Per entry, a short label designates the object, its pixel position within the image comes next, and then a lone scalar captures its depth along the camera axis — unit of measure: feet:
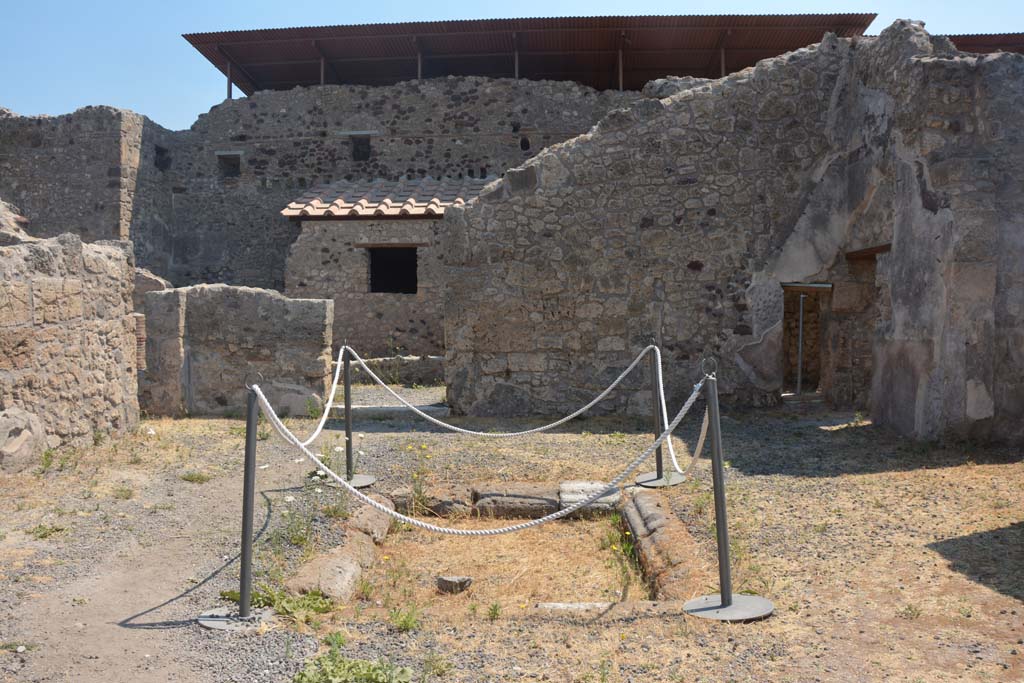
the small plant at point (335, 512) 18.30
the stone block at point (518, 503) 20.15
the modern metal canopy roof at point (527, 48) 56.18
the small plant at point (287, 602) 12.82
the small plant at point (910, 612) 12.15
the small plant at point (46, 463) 19.76
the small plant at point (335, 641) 11.28
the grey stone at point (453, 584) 15.51
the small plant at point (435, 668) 10.65
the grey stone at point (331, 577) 14.02
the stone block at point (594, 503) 19.95
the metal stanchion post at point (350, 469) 20.98
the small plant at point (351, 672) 10.24
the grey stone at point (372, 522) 18.35
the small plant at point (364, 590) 14.76
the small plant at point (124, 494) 18.47
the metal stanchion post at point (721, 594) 12.44
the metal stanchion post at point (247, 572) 12.25
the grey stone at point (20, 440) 19.07
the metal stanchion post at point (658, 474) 20.43
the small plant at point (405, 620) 12.25
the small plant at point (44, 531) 15.48
